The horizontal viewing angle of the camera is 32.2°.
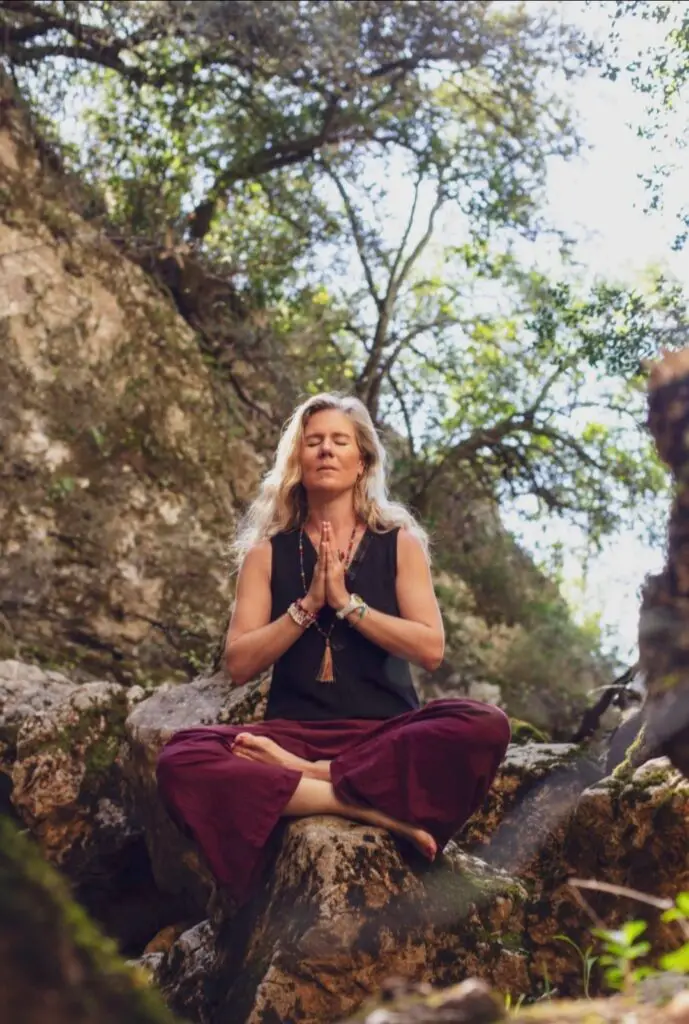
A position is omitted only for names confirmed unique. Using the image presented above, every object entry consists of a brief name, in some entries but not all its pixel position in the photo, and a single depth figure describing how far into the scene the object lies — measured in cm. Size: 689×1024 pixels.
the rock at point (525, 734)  604
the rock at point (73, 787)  534
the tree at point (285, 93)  869
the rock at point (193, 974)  376
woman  363
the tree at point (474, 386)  949
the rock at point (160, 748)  490
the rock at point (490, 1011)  149
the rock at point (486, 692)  928
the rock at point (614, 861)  428
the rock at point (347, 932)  340
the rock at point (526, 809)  488
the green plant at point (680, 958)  189
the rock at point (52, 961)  108
